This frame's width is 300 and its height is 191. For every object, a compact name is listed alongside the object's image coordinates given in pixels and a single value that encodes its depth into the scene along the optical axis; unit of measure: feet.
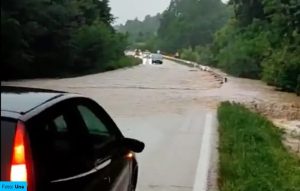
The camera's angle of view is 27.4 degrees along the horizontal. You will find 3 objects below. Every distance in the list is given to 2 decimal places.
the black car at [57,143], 9.99
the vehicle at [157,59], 261.11
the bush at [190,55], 296.10
